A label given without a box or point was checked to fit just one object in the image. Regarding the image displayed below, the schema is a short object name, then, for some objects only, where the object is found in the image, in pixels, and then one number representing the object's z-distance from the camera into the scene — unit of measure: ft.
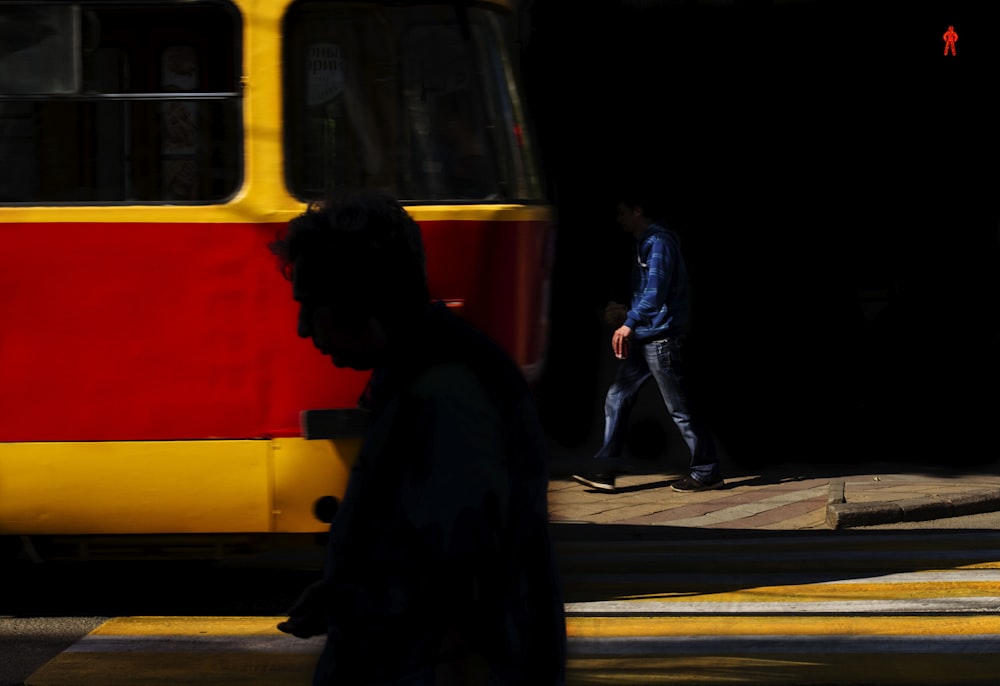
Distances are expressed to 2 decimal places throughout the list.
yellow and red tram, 43.29
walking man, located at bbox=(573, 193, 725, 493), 65.87
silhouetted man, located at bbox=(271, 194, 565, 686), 18.63
